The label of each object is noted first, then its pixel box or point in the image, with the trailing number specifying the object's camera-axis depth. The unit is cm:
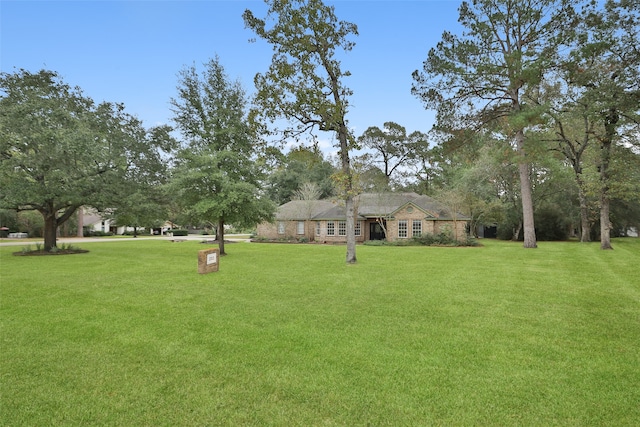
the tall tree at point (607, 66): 1066
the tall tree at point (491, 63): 1784
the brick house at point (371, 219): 2783
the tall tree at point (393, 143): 4159
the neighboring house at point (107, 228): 5147
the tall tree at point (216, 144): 1712
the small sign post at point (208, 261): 1096
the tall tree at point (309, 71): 1351
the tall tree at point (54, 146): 1538
